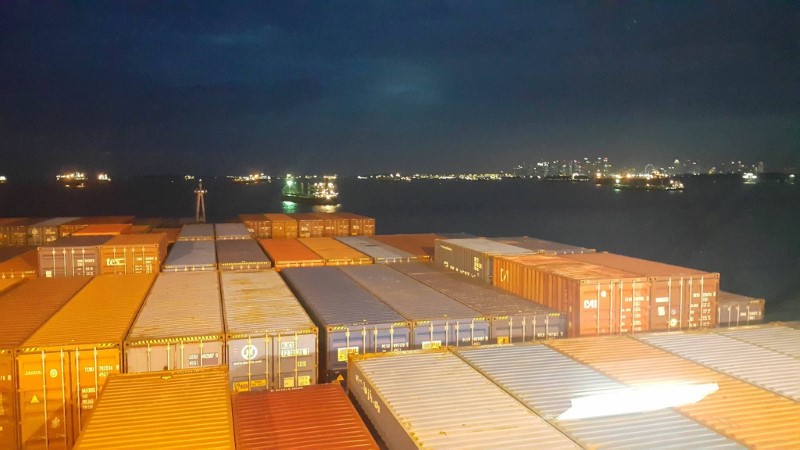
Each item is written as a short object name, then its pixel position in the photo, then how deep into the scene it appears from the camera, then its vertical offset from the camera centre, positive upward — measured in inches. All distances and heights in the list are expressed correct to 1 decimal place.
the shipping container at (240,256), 956.0 -126.1
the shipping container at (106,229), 1262.3 -94.3
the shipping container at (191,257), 920.9 -123.4
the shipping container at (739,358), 412.5 -145.8
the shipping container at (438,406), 310.8 -140.7
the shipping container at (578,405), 309.4 -141.5
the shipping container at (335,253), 1043.9 -130.5
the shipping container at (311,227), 1654.8 -115.5
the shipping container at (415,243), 1196.2 -136.4
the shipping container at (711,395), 322.7 -143.3
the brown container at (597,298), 628.4 -129.8
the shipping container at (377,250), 1059.9 -131.1
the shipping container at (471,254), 854.4 -111.3
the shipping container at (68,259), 875.4 -112.2
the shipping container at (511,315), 605.3 -142.7
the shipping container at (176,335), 492.7 -134.2
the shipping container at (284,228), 1648.6 -118.2
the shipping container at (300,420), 331.6 -151.9
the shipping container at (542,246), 936.9 -107.4
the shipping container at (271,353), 511.8 -153.3
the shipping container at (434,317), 579.5 -139.2
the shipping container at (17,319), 450.3 -131.7
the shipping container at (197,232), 1344.7 -111.9
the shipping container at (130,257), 899.7 -110.7
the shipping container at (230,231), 1387.8 -111.9
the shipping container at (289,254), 1004.6 -129.5
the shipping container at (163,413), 303.0 -137.7
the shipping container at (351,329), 550.9 -142.9
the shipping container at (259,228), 1648.6 -117.1
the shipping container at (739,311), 813.9 -184.8
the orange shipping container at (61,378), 452.8 -157.8
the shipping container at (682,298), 659.4 -134.9
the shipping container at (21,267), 941.2 -137.5
